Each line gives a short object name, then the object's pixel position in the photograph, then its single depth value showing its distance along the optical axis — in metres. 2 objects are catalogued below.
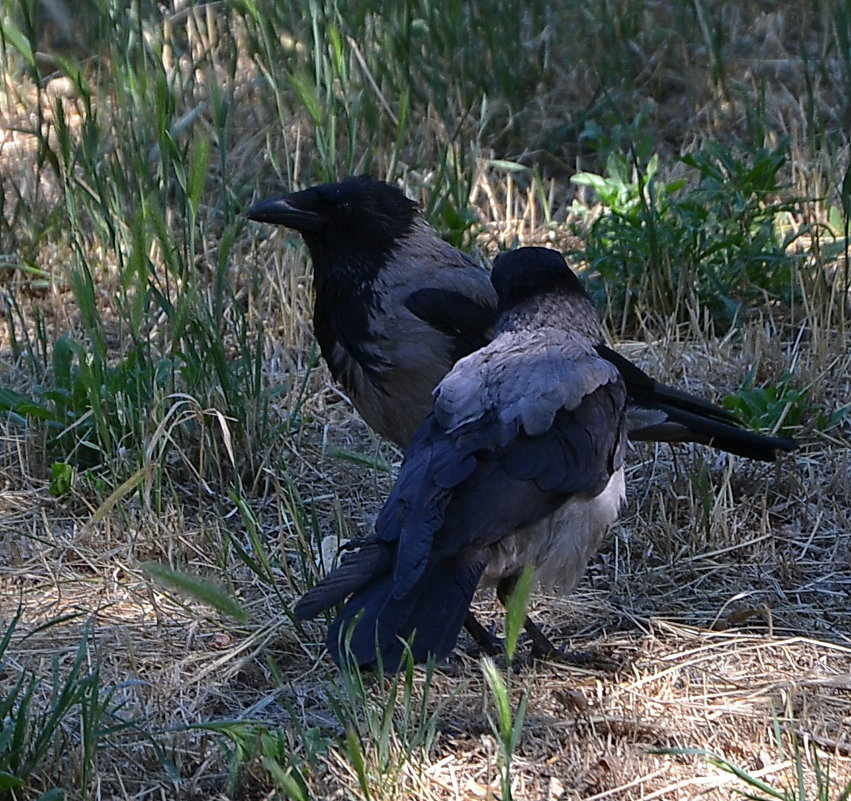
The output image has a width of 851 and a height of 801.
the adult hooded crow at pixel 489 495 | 6.32
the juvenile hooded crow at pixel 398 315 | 8.58
